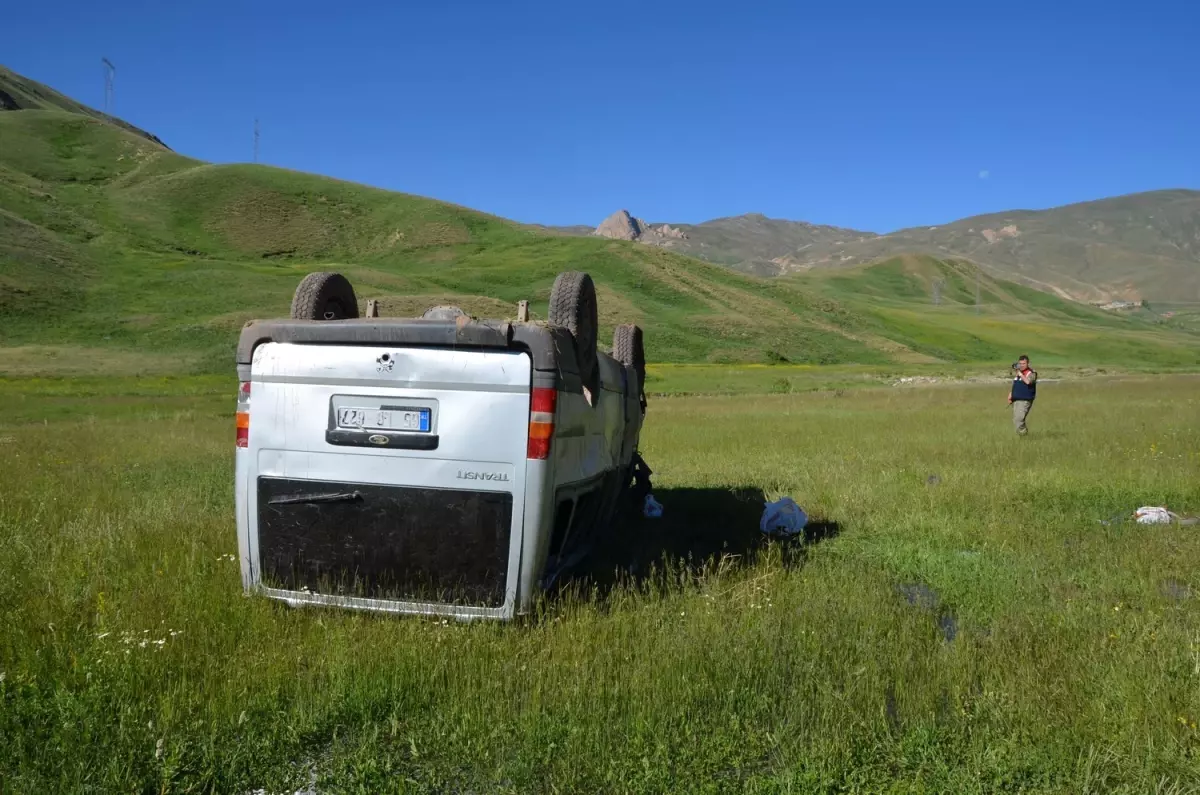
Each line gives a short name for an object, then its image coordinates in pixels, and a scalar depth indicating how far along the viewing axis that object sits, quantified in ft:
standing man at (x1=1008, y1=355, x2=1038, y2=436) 63.52
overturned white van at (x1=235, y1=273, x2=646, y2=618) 16.87
